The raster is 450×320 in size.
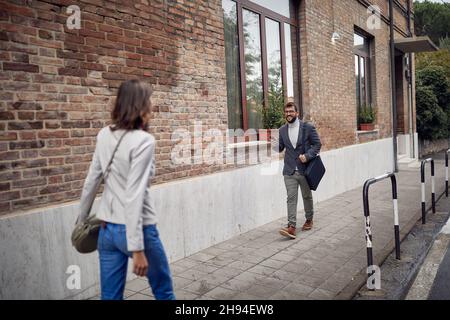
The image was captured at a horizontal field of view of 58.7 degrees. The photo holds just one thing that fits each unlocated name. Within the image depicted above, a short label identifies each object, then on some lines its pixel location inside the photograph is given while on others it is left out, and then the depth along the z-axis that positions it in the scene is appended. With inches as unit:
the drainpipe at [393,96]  527.2
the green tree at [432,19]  1315.2
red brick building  141.1
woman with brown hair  94.2
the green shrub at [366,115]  483.2
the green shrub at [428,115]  764.0
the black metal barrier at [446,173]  318.7
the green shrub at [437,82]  813.2
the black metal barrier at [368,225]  165.6
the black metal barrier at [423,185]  257.7
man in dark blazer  228.7
